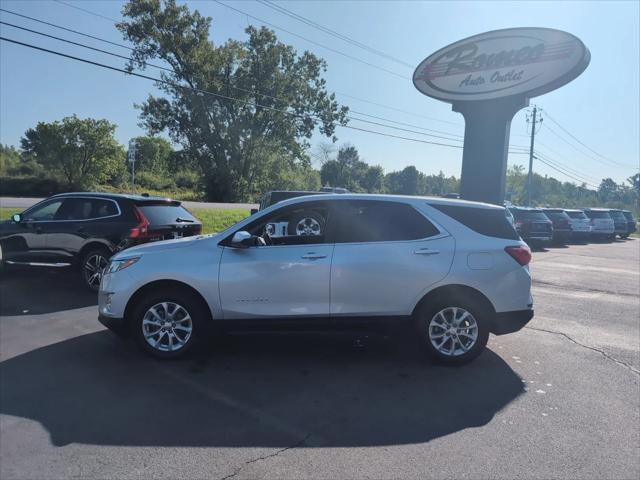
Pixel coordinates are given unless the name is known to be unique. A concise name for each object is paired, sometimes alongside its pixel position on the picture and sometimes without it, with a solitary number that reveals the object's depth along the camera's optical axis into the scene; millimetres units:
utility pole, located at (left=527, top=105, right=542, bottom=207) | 43894
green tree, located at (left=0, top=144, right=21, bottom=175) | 51350
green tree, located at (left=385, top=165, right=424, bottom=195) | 93400
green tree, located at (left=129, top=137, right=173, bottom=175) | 77438
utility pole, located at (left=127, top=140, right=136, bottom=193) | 18803
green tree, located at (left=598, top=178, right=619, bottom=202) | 99000
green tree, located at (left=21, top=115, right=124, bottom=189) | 44438
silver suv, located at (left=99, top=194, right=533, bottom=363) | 4648
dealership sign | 11734
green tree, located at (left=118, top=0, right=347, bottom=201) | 40469
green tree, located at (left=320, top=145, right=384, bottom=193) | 93000
